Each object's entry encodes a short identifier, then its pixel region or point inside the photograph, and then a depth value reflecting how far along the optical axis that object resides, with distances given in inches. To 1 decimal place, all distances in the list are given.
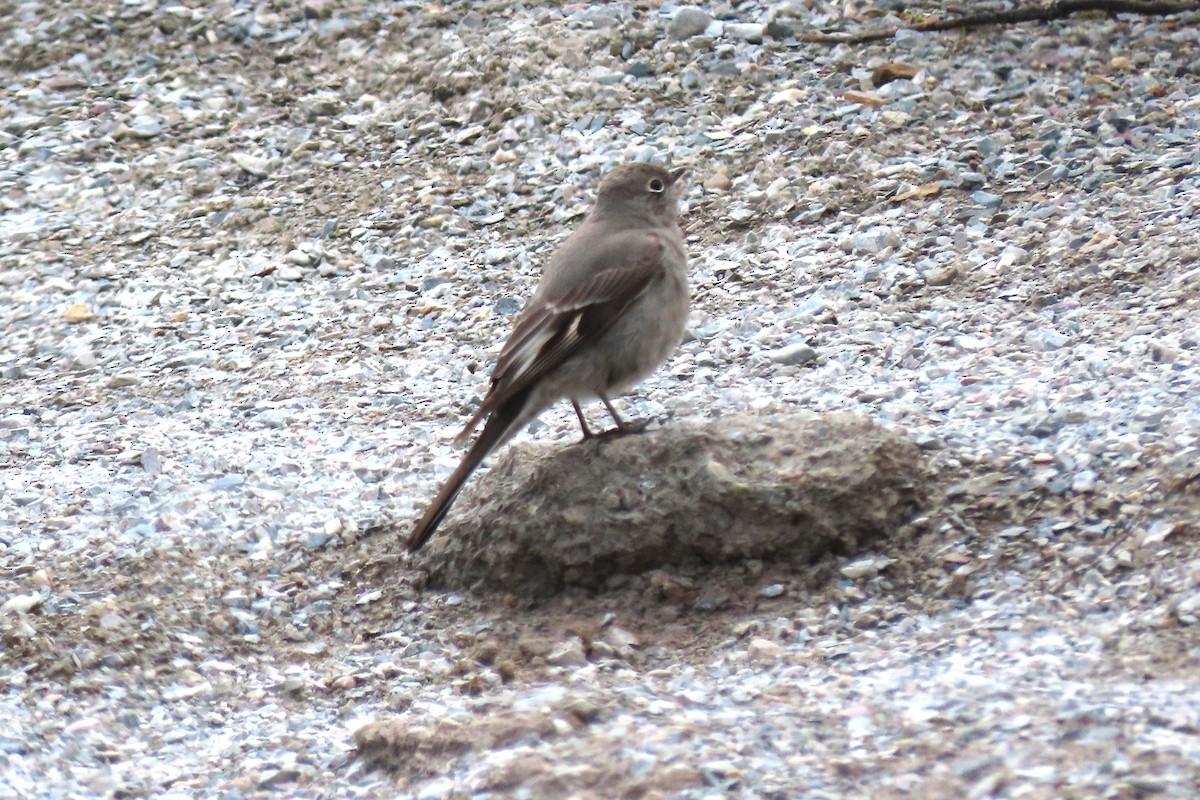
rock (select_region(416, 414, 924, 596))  394.9
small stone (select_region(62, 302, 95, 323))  612.4
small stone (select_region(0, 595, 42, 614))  410.0
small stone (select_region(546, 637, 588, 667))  370.6
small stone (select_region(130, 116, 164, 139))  727.1
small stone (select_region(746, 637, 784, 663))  359.3
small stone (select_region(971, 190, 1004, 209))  566.3
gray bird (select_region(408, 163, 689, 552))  423.2
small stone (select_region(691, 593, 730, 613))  391.9
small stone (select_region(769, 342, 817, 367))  502.8
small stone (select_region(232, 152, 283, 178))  689.6
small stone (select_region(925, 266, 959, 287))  531.2
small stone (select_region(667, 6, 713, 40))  702.8
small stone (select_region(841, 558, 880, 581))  387.2
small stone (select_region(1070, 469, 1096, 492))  390.9
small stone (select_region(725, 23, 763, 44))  692.1
